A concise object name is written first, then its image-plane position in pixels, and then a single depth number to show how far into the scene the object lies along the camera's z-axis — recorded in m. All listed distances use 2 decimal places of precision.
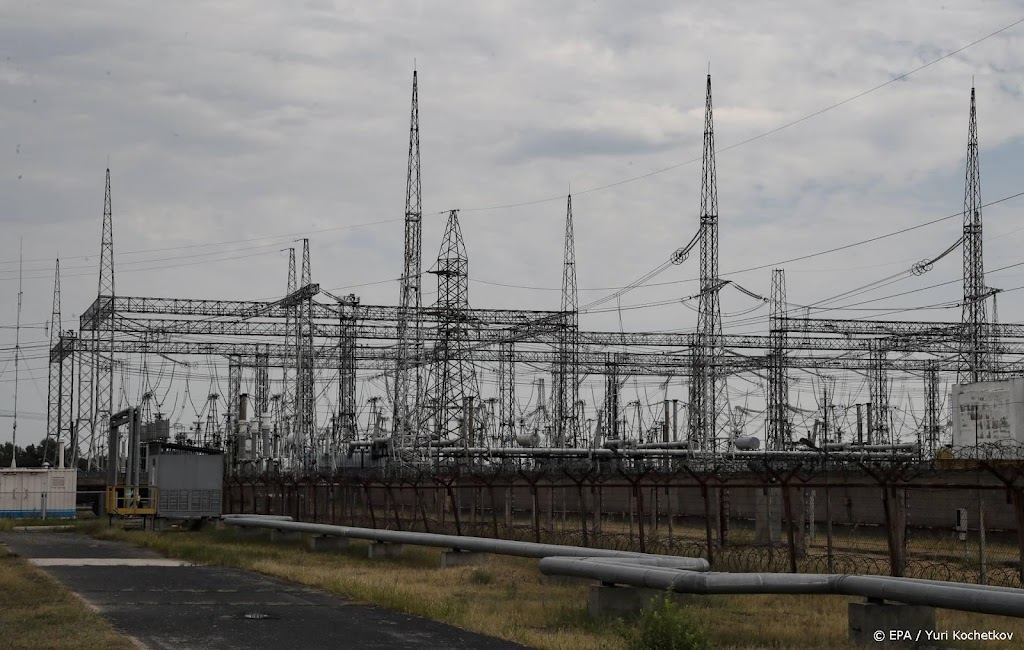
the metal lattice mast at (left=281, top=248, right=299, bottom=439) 74.97
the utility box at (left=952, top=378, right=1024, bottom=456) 52.31
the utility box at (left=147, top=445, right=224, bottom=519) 43.62
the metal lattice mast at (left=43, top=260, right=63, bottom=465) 73.44
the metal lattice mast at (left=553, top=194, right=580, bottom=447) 73.25
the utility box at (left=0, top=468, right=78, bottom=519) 57.47
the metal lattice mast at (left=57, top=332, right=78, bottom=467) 77.44
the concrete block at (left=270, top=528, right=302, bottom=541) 35.62
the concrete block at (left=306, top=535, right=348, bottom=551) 31.77
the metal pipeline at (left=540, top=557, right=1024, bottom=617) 13.02
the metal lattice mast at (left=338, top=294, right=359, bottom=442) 76.69
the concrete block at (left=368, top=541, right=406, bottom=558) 29.06
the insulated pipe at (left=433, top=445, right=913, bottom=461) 68.00
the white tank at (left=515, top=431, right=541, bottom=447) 76.44
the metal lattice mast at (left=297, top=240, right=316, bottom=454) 68.56
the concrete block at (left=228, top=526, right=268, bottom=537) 38.47
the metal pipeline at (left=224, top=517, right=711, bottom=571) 18.61
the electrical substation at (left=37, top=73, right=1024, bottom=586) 32.16
